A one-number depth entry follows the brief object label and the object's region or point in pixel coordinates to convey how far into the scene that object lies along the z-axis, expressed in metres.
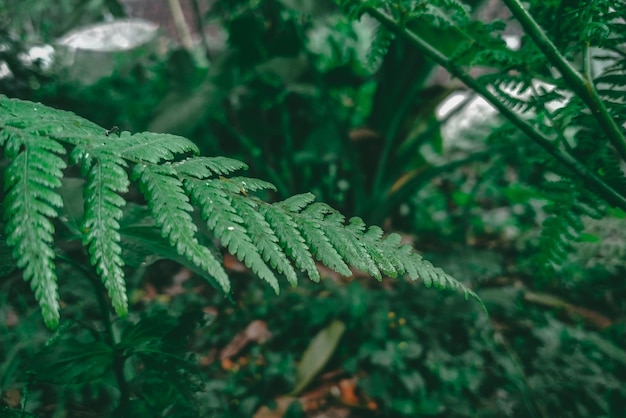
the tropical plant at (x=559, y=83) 0.60
